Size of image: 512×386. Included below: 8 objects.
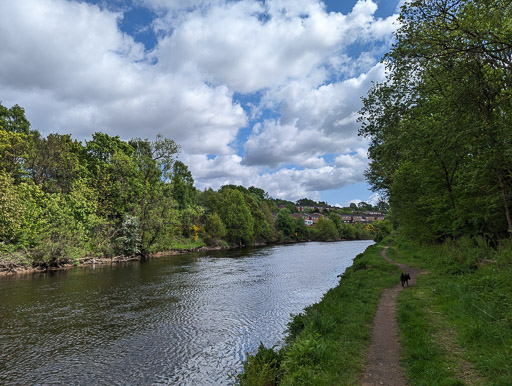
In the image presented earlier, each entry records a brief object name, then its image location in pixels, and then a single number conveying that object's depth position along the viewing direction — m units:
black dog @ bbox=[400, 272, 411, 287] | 14.26
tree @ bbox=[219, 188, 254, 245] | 77.06
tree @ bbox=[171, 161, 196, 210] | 68.06
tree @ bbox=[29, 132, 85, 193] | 39.81
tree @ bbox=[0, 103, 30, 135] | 40.81
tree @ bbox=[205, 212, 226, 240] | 69.75
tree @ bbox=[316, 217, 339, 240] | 120.44
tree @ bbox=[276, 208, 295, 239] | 105.31
